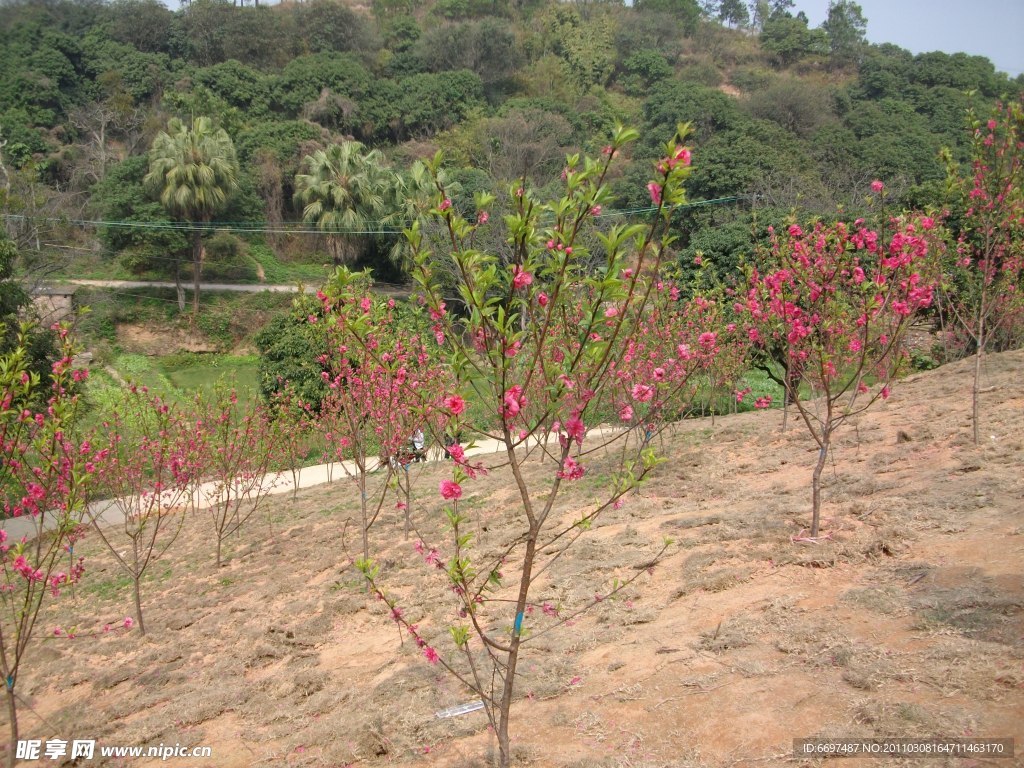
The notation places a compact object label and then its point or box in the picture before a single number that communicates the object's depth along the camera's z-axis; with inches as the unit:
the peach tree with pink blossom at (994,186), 241.8
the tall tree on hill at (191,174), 998.4
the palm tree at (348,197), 1003.3
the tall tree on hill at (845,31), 2135.8
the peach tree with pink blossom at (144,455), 278.8
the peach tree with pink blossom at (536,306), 105.7
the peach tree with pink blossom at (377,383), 261.9
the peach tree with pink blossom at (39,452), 160.9
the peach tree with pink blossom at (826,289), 200.2
